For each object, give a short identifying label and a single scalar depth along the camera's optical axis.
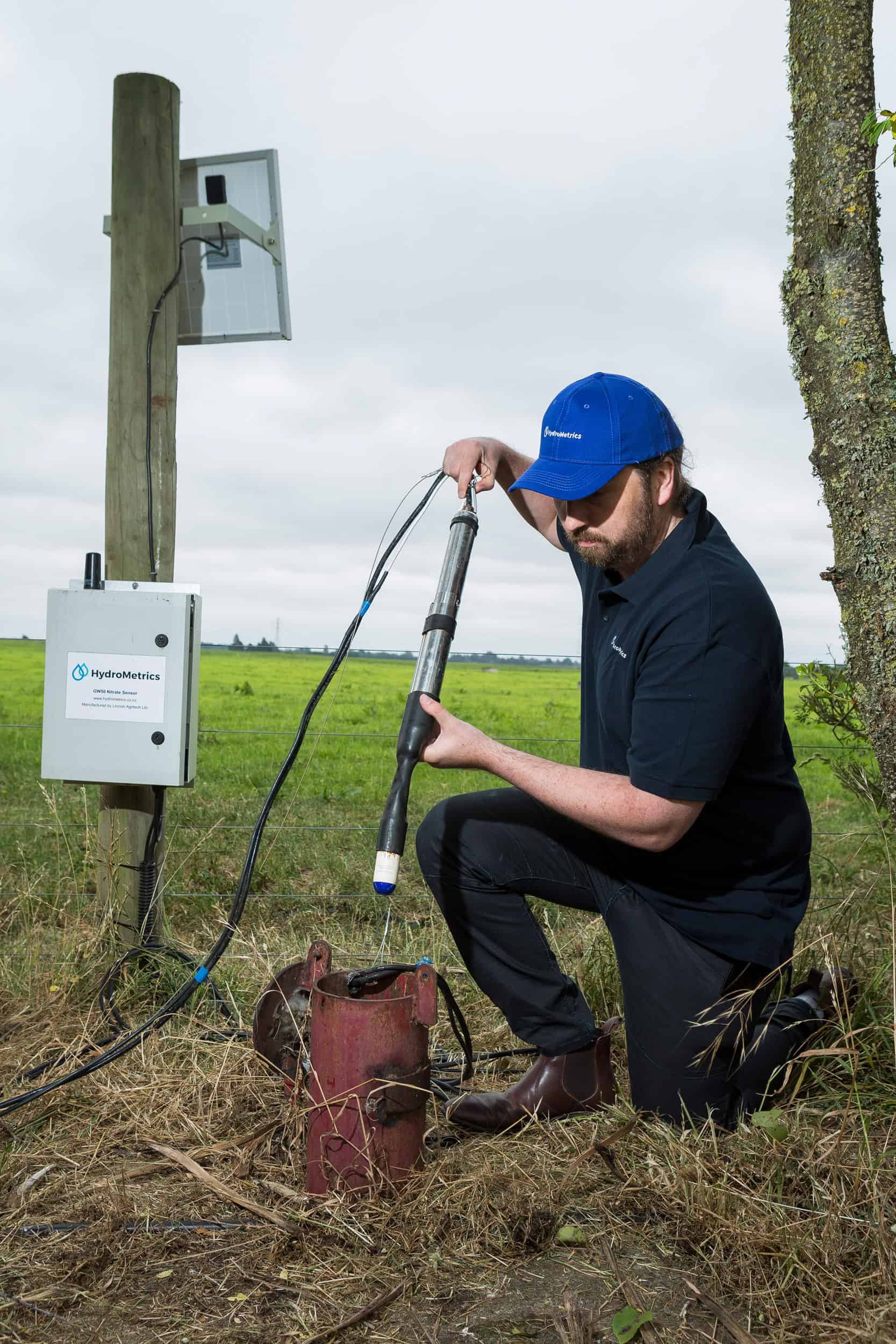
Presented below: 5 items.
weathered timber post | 3.74
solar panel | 3.83
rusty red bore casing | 2.42
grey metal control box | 3.56
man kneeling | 2.53
